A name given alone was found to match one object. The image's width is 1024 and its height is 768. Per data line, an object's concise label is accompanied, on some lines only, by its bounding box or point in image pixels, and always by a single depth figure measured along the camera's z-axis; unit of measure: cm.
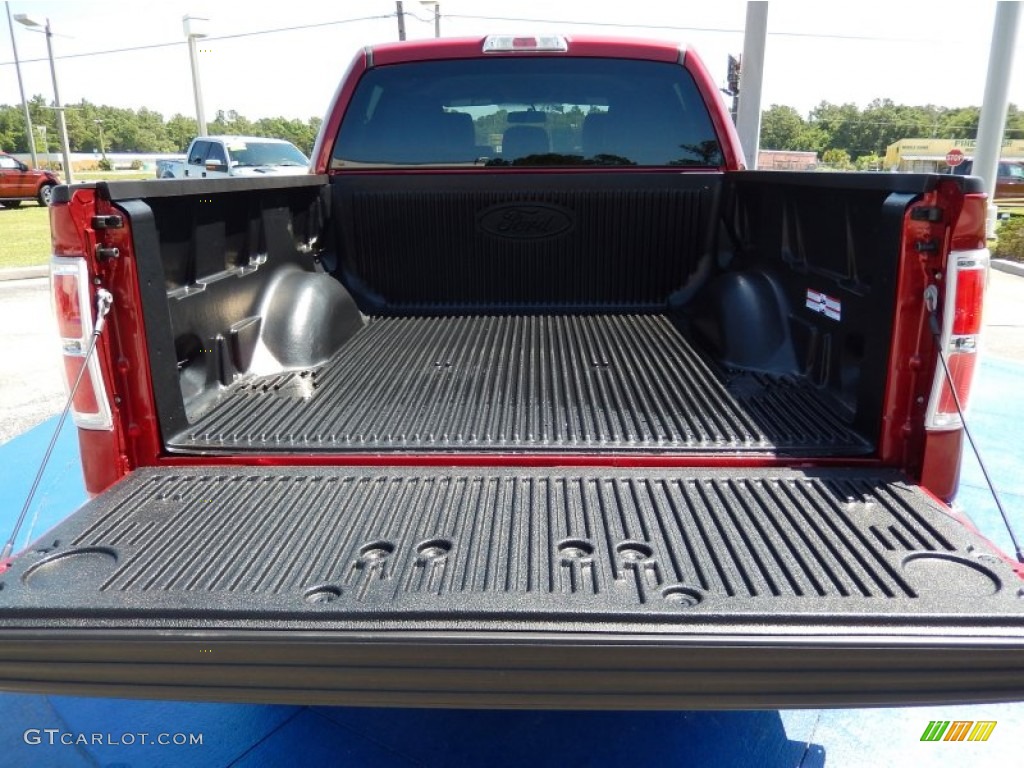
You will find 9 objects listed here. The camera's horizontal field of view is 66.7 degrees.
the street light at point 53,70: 2030
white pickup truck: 1708
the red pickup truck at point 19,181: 2427
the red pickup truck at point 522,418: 144
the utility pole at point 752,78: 975
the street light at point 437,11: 2196
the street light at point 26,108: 3288
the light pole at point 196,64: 1919
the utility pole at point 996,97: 1019
